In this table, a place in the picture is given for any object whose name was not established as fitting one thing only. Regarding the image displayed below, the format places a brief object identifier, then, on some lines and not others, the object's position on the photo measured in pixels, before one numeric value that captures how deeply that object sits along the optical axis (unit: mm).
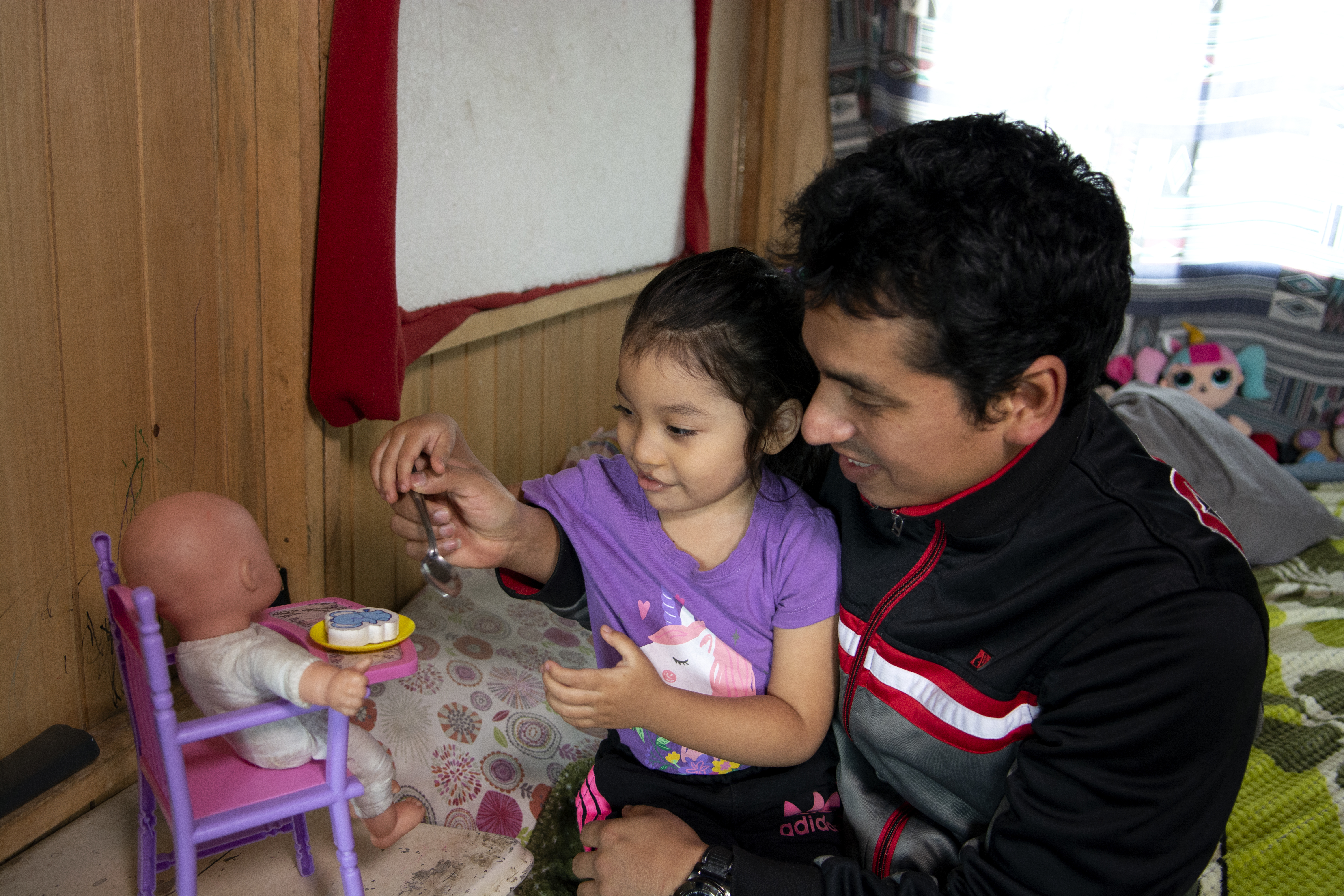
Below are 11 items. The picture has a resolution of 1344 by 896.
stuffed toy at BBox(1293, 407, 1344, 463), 2910
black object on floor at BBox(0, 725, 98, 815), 1030
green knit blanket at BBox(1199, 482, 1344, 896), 1235
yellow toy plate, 961
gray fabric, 2207
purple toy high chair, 811
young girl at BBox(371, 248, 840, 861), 1025
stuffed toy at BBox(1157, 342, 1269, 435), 2994
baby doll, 847
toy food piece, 957
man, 801
